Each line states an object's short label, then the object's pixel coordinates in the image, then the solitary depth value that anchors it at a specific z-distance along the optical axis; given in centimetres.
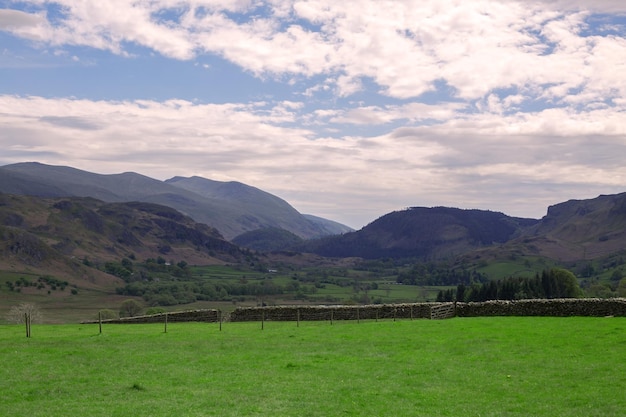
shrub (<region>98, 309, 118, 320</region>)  11438
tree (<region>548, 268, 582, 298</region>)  11438
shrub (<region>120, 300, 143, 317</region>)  14325
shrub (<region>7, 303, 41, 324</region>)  8960
